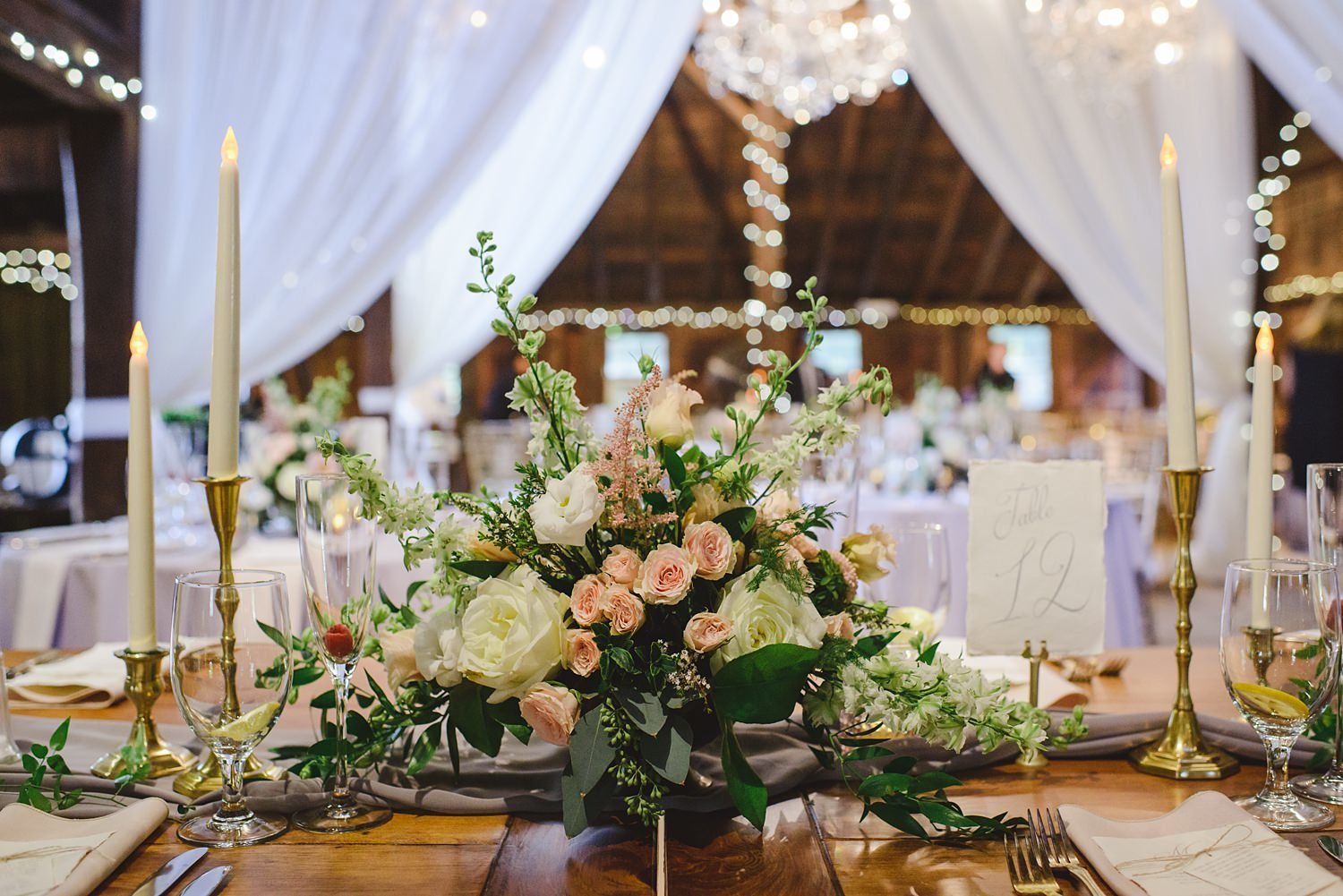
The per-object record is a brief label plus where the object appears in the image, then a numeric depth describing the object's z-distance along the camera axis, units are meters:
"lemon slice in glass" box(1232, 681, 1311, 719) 0.92
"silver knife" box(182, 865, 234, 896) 0.78
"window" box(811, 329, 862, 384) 14.17
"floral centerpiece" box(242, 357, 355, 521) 2.84
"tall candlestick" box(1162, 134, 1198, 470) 1.13
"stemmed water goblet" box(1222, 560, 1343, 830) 0.92
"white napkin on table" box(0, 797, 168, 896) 0.80
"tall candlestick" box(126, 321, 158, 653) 1.08
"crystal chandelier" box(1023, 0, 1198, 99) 3.68
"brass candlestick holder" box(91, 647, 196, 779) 1.09
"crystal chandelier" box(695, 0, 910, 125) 4.91
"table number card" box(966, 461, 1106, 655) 1.19
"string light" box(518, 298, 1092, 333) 13.93
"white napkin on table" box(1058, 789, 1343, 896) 0.77
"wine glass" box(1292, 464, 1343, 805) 1.10
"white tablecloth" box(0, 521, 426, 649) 2.46
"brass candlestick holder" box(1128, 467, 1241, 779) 1.07
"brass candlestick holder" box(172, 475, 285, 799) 1.04
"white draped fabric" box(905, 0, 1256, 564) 3.17
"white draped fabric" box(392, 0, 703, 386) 3.15
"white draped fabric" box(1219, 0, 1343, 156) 2.17
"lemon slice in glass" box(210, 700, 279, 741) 0.90
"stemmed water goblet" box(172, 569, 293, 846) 0.90
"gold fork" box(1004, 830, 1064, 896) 0.79
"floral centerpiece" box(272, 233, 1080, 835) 0.87
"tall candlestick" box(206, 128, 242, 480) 1.04
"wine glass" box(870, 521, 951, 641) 1.25
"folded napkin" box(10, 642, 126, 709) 1.35
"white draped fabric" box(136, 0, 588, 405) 2.67
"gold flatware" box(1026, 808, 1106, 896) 0.81
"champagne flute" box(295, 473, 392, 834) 0.96
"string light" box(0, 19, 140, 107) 3.32
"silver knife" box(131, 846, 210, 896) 0.79
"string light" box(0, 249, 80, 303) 8.52
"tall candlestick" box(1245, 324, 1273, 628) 1.13
